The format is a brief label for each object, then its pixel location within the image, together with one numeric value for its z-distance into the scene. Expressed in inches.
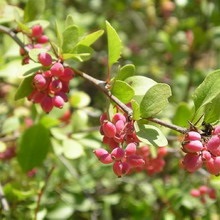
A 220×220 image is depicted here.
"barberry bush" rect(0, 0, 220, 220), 14.9
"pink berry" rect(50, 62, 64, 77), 15.8
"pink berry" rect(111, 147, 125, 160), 14.6
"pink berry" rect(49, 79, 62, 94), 15.9
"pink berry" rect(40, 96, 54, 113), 16.1
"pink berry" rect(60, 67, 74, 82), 16.1
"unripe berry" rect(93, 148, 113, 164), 14.7
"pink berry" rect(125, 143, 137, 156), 14.6
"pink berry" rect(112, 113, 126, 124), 14.9
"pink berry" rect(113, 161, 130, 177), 14.6
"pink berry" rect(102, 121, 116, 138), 14.5
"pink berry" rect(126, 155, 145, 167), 14.8
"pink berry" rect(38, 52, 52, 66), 16.0
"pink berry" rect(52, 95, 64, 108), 15.9
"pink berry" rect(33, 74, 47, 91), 15.8
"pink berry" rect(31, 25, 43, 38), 17.8
